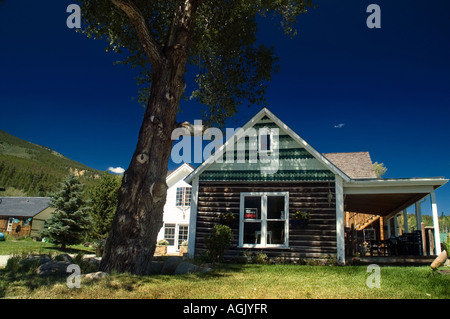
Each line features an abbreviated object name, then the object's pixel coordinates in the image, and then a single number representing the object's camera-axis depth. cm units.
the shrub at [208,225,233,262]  1122
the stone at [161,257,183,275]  912
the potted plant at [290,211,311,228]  1189
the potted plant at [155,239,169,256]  2416
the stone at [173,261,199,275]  830
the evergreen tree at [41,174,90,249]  2476
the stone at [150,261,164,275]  928
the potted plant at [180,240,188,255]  2345
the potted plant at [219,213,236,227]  1238
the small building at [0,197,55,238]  3841
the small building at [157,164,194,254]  2709
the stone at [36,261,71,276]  711
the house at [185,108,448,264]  1185
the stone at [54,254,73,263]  941
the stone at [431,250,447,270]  633
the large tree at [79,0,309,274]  742
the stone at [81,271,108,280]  589
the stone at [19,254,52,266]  822
